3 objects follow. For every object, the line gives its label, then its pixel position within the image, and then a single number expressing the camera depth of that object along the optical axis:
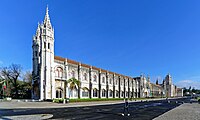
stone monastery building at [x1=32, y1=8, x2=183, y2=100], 38.41
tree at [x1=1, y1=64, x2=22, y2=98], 48.92
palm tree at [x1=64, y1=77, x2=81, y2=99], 41.22
